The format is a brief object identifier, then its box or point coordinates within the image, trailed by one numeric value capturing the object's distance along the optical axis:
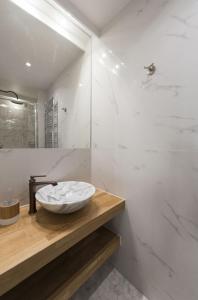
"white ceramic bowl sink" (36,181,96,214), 0.87
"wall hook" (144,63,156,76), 1.03
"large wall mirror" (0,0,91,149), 1.07
